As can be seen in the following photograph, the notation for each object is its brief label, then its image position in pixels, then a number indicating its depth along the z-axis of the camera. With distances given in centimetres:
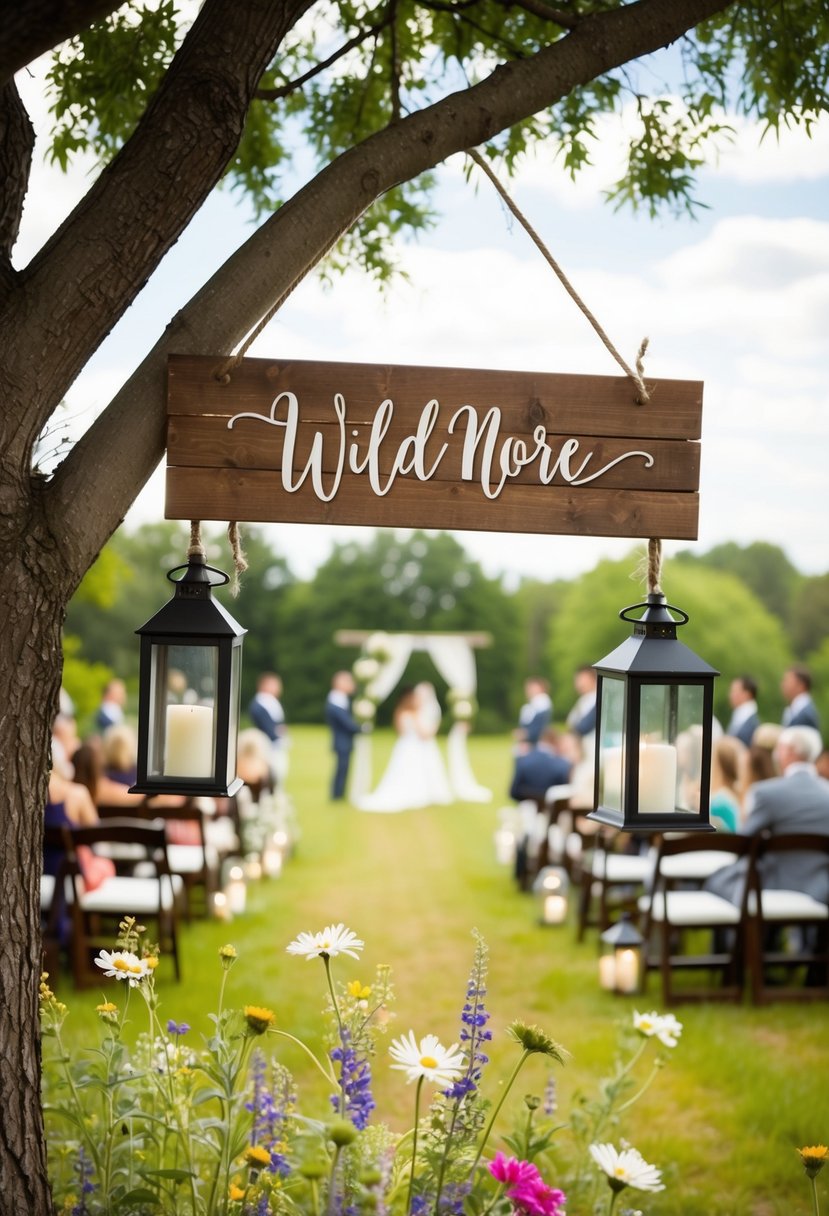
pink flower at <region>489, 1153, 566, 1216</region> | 196
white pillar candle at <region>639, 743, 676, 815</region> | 233
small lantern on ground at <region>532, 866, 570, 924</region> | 809
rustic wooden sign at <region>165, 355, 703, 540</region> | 240
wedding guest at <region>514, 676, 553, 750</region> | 1293
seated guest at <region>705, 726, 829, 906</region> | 637
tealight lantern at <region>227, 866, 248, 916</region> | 815
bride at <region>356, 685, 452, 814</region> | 1534
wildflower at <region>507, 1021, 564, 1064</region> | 207
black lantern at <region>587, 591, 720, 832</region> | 232
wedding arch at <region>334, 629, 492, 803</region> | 1762
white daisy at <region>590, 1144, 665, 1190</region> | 207
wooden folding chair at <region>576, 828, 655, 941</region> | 715
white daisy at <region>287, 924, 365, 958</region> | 230
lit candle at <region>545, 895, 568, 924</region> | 809
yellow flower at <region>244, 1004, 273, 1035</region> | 217
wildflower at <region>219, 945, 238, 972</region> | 238
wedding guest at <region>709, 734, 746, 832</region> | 704
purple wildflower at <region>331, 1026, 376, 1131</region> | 221
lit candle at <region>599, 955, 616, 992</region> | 636
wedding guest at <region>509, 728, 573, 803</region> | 960
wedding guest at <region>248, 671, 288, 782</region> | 1318
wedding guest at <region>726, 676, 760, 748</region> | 1004
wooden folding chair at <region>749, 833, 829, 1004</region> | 608
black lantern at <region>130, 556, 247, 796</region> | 233
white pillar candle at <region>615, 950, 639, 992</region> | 625
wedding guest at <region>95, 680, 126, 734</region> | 1111
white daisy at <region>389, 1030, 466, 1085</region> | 198
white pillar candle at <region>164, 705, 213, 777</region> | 235
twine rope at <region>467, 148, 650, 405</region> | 239
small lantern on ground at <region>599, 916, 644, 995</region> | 601
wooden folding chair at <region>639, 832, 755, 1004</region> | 596
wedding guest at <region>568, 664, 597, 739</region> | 1087
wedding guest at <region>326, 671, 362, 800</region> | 1495
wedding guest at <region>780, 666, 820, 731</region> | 950
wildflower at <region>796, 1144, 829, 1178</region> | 210
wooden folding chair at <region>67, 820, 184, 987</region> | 603
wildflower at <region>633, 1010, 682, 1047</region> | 288
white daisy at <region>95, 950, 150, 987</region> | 237
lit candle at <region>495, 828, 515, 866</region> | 1059
